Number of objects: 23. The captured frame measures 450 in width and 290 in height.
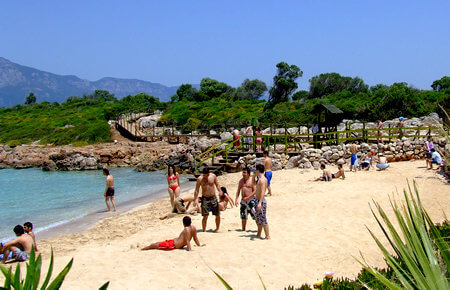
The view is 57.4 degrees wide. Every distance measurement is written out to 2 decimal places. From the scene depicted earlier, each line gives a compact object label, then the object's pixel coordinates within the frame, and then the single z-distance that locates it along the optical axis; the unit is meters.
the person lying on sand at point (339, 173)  14.34
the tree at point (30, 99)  91.06
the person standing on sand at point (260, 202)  7.75
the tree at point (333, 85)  49.69
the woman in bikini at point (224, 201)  11.01
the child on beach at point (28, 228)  8.68
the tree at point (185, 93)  61.52
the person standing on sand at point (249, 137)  19.72
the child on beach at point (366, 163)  15.81
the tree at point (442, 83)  54.89
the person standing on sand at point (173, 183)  11.75
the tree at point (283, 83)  54.56
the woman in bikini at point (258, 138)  19.34
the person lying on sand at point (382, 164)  15.38
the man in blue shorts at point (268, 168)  12.37
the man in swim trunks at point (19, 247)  7.98
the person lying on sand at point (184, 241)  7.77
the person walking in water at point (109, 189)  13.35
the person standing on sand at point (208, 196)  8.69
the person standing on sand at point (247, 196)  8.33
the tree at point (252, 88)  64.69
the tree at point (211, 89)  59.60
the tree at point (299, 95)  53.36
